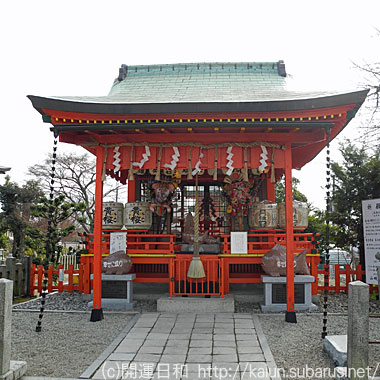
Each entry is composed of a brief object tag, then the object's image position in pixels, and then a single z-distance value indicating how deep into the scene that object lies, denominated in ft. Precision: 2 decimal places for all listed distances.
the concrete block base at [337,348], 15.10
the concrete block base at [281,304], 26.58
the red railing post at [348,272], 32.17
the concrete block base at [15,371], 13.69
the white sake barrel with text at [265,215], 31.27
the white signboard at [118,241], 30.45
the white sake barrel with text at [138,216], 31.60
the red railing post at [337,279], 32.30
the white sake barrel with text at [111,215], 31.94
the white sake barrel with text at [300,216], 30.30
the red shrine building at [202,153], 23.00
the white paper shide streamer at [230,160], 25.44
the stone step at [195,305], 25.91
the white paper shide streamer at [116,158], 25.98
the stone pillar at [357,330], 12.87
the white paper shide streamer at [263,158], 25.35
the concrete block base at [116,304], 27.66
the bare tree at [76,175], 85.66
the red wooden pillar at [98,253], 24.34
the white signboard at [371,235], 30.40
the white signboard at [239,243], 28.55
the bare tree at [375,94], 33.83
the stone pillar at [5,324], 13.75
